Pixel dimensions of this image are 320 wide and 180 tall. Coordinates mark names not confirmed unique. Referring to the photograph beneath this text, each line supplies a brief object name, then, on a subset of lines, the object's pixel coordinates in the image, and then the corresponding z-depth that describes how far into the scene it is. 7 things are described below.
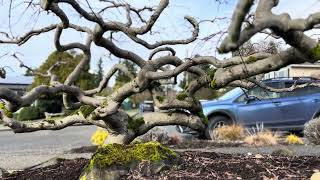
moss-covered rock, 3.09
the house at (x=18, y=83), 24.27
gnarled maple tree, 2.88
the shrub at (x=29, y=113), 18.81
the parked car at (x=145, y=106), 17.98
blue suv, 8.27
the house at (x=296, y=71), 13.84
